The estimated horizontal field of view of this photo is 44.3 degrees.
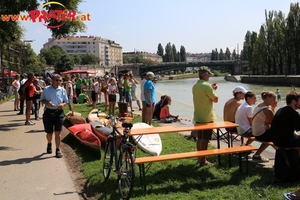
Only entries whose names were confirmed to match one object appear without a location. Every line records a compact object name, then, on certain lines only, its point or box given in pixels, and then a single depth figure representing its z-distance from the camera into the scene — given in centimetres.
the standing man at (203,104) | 664
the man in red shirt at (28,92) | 1278
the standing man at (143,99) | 1172
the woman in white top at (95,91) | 1752
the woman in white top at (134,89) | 1752
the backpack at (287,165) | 551
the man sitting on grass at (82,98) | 2225
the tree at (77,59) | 15312
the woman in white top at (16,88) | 1780
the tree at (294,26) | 6172
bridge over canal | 11219
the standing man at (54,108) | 796
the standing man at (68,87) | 1593
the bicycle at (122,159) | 493
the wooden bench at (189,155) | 542
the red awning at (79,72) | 3327
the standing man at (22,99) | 1599
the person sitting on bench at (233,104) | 792
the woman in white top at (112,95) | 1520
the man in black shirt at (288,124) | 564
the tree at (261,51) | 7144
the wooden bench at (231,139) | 666
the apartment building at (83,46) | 19675
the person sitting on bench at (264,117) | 655
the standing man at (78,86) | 2371
